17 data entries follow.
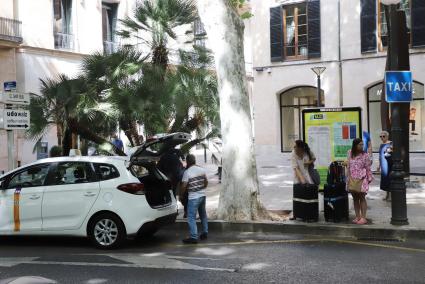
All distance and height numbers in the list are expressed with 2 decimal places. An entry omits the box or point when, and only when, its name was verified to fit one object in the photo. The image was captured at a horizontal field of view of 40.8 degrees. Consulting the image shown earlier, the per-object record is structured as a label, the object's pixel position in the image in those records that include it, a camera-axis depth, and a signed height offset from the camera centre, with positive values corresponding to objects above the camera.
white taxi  8.69 -1.06
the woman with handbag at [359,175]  9.86 -0.91
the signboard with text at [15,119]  12.34 +0.30
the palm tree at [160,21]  15.03 +2.87
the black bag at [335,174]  10.36 -0.92
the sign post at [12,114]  12.38 +0.41
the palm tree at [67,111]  13.19 +0.47
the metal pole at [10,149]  12.84 -0.38
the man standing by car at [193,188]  9.16 -0.98
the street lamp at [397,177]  9.51 -0.93
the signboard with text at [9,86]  13.33 +1.10
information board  11.59 -0.17
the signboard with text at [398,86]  9.66 +0.60
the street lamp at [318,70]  19.94 +1.88
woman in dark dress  12.08 -0.90
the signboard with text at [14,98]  12.48 +0.77
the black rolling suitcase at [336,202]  10.04 -1.40
